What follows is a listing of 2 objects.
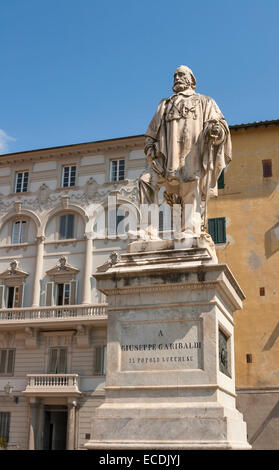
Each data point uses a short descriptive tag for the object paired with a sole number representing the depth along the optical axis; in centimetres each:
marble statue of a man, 855
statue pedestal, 671
